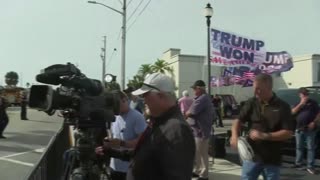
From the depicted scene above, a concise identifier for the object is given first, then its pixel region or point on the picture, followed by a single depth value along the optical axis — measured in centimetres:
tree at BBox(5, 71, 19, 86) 7688
